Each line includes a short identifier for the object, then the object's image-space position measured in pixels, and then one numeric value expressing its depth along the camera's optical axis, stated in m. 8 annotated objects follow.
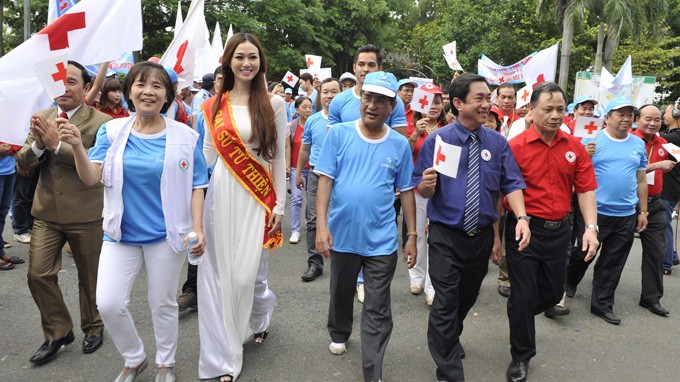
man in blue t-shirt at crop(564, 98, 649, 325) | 4.53
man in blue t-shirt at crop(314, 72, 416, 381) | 3.21
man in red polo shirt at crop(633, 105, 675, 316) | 4.86
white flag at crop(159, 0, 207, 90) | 5.09
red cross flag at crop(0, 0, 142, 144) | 2.96
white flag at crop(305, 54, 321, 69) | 9.95
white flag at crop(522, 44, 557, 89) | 6.95
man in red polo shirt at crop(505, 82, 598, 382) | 3.40
